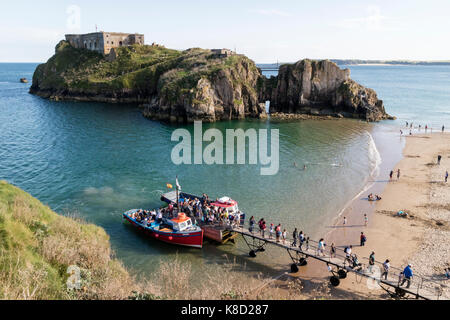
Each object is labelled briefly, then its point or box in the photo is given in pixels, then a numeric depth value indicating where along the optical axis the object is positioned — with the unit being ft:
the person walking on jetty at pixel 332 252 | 77.45
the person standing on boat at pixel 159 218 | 96.36
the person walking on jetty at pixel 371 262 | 71.88
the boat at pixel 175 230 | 88.58
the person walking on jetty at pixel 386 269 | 69.67
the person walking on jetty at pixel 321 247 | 78.33
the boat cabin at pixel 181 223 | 90.12
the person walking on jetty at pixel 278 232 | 84.89
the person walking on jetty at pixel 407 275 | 65.81
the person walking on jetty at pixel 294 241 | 82.23
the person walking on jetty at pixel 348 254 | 74.01
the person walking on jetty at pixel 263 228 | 87.10
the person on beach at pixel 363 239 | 86.58
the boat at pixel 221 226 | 91.40
